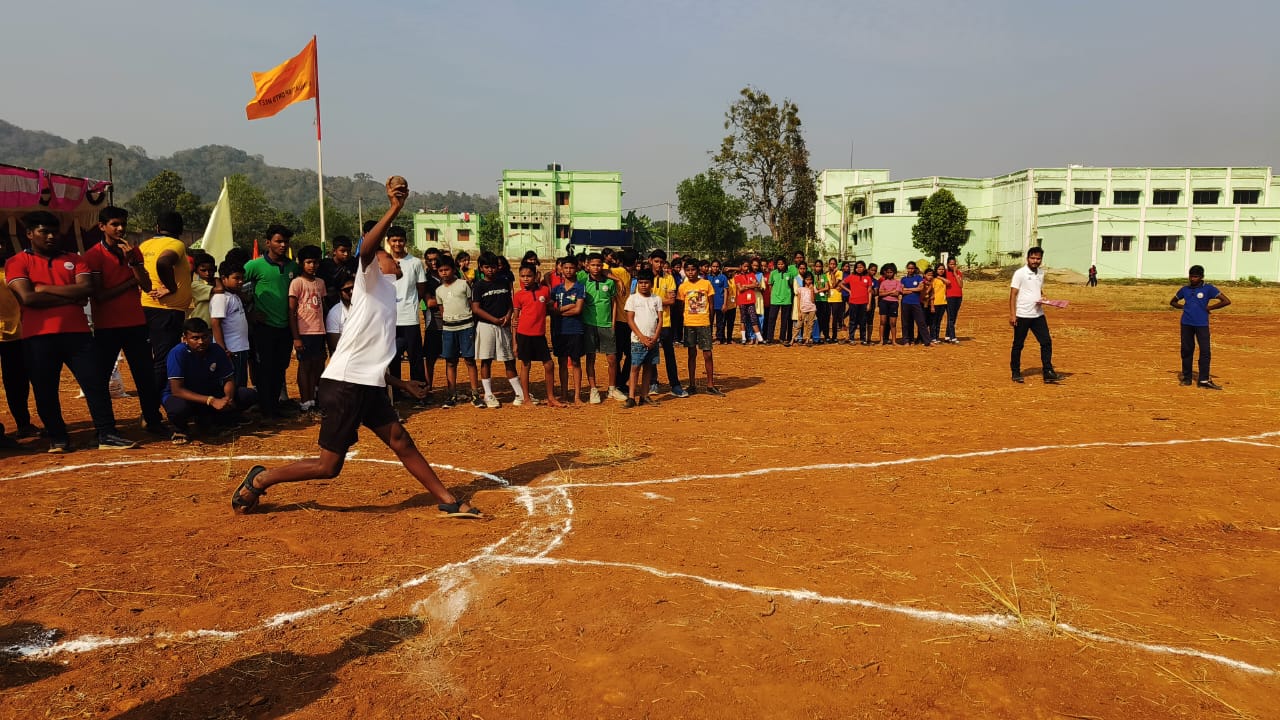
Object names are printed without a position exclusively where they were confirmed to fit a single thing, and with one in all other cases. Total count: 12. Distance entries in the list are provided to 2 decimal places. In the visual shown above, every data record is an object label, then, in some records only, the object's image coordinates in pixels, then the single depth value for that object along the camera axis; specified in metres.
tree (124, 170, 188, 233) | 79.06
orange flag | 13.95
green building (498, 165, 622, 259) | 69.44
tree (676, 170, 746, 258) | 60.81
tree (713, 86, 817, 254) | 56.66
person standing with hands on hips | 11.88
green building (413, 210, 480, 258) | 83.12
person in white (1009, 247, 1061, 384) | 12.38
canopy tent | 13.47
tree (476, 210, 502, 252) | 74.44
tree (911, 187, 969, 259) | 48.91
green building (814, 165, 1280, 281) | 48.94
